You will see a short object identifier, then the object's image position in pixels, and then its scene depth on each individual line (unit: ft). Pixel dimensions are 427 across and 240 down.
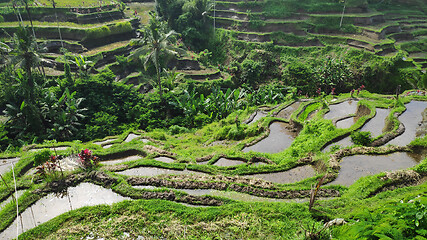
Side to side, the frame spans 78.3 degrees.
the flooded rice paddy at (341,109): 55.93
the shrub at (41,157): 34.04
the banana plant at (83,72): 69.37
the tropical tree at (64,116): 55.06
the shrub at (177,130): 59.82
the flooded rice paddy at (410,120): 41.34
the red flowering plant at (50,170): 31.49
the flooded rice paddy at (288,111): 59.82
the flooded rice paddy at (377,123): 46.23
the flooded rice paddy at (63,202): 26.55
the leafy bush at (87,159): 33.37
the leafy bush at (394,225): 14.99
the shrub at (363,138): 39.65
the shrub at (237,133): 49.11
